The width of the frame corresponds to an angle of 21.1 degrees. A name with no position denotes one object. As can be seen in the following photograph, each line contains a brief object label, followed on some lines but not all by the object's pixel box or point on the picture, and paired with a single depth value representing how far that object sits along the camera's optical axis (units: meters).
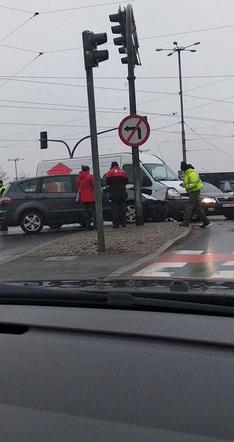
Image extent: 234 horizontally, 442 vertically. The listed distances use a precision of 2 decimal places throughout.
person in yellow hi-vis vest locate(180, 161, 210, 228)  15.91
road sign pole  15.02
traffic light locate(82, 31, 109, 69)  10.72
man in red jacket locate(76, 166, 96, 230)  15.84
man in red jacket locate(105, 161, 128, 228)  15.54
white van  18.89
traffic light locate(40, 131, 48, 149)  38.91
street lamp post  43.19
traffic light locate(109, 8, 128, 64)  14.62
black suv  17.02
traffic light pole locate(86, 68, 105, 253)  11.09
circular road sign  13.62
